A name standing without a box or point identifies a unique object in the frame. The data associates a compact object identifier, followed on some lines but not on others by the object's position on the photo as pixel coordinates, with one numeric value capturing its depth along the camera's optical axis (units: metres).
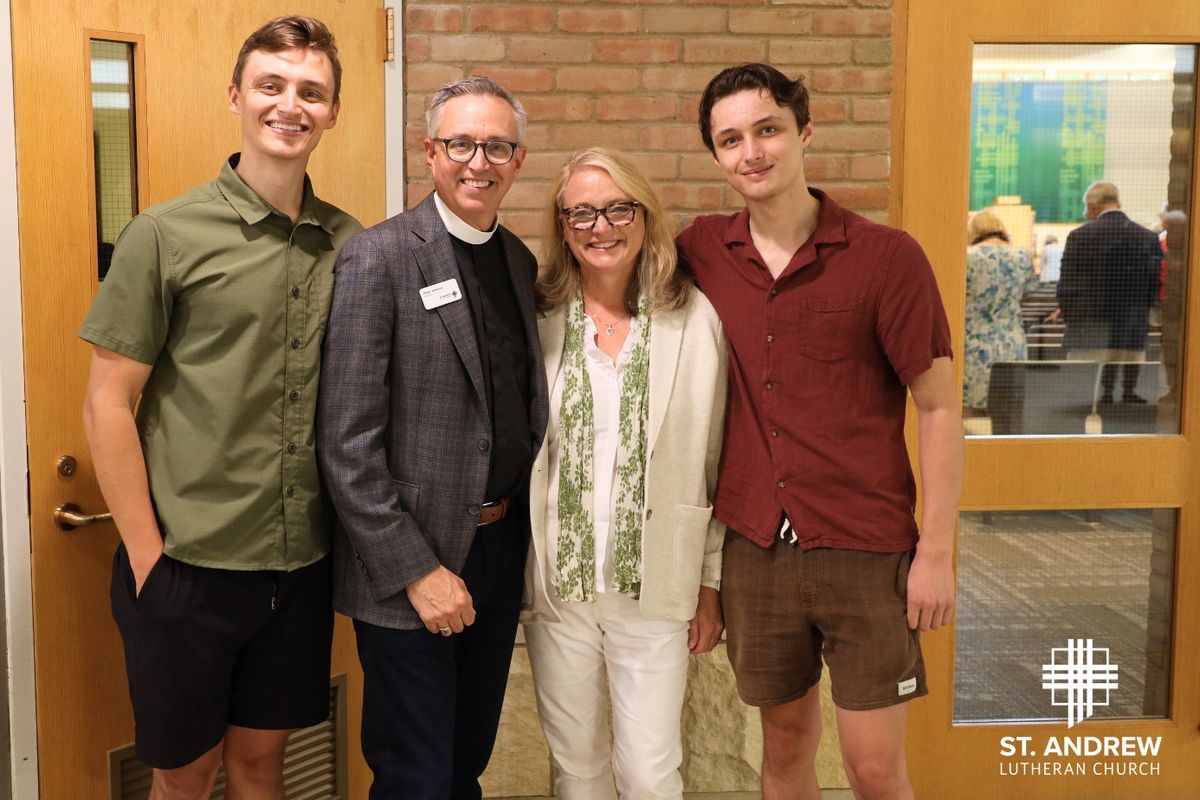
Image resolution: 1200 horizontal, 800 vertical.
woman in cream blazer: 2.10
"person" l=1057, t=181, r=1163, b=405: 3.09
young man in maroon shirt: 2.08
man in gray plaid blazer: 1.89
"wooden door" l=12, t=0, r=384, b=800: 2.09
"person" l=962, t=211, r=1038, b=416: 3.07
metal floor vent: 2.77
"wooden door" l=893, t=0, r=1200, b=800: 2.97
